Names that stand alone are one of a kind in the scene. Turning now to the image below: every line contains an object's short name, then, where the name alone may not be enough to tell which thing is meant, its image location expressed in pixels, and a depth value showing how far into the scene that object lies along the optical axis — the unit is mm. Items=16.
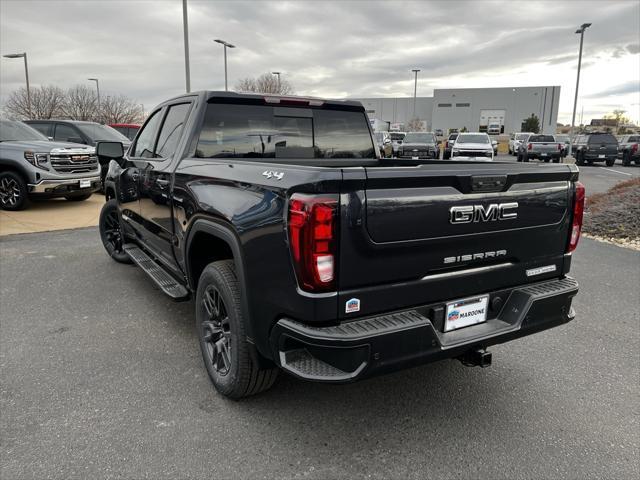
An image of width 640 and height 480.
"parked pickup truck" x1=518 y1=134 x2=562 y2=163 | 26875
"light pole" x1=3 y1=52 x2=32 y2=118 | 31947
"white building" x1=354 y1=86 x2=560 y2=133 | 77188
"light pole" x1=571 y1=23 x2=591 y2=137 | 28577
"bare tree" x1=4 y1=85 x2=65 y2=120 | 40219
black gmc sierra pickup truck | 2227
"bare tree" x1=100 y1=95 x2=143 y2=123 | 45906
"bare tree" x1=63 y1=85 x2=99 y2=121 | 42219
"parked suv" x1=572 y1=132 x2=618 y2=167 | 25886
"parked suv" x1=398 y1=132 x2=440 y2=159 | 22719
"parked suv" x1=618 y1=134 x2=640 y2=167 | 26047
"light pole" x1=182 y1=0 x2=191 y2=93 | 17266
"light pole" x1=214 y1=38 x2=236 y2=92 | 27062
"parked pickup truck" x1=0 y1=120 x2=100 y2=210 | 9688
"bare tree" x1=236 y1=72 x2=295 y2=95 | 45375
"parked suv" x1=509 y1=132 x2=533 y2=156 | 35262
